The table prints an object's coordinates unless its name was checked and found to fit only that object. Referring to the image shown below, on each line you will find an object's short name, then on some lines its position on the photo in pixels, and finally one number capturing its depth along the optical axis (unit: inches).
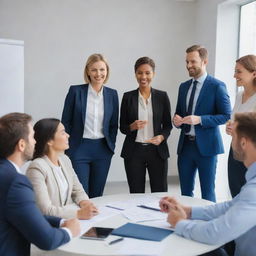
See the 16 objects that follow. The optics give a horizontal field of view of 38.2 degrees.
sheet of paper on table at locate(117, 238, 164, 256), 57.3
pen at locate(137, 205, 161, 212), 79.6
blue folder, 63.1
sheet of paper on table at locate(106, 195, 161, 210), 82.1
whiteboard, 159.0
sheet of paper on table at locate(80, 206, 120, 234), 69.3
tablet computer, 63.5
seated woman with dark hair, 79.3
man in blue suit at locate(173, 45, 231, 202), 121.3
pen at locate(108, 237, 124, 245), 60.9
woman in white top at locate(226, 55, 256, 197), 110.9
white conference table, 57.8
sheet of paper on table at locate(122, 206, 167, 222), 73.4
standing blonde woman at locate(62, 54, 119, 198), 121.1
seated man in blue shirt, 60.5
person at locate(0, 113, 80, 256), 57.1
